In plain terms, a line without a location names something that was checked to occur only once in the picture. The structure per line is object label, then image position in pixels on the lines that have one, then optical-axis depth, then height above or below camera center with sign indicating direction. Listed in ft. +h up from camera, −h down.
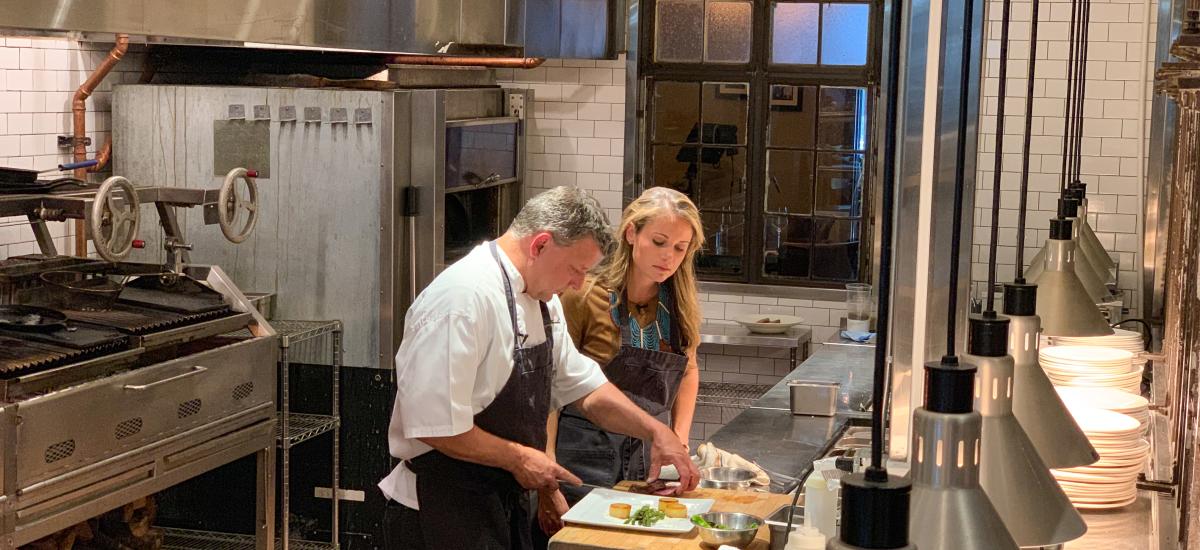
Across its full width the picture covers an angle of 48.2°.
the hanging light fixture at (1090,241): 13.41 -0.76
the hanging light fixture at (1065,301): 7.79 -0.78
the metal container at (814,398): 15.25 -2.69
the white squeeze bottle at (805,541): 8.64 -2.44
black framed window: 23.54 +0.58
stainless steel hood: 12.37 +1.46
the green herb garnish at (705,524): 10.25 -2.81
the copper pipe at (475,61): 21.18 +1.52
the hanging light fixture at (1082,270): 10.02 -0.85
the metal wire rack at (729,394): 23.30 -4.13
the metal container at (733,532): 10.04 -2.80
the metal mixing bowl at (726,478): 11.97 -2.85
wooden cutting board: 10.21 -2.93
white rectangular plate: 10.48 -2.86
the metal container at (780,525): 9.96 -2.72
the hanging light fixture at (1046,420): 5.40 -1.02
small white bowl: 22.58 -2.75
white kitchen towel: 12.09 -2.77
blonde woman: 13.50 -1.73
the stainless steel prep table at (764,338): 22.31 -2.98
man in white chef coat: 10.93 -1.97
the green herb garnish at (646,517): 10.55 -2.84
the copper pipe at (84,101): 18.47 +0.61
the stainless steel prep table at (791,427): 13.11 -2.92
